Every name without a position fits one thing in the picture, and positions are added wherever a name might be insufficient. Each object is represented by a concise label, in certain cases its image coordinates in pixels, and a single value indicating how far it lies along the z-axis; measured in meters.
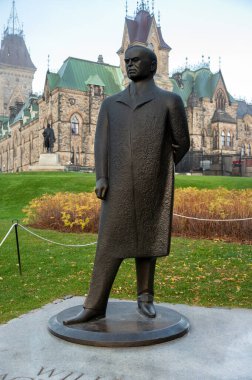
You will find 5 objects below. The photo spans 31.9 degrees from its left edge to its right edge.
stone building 49.72
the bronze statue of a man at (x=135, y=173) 3.96
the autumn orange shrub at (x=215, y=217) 11.09
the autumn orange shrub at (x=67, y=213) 12.38
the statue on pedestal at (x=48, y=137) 36.55
